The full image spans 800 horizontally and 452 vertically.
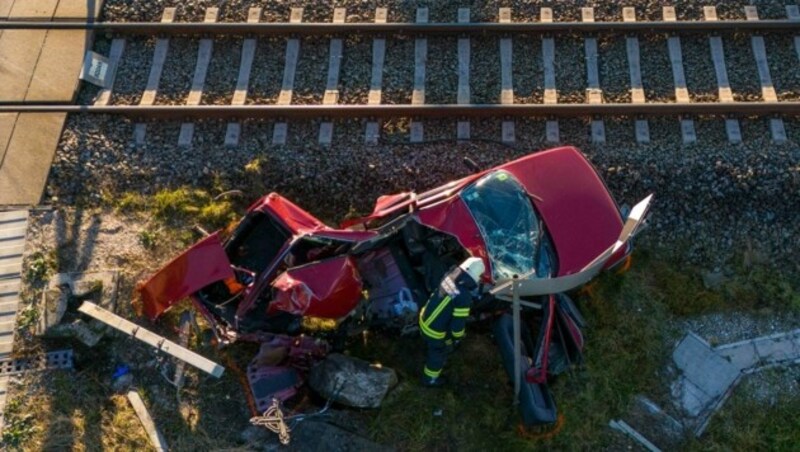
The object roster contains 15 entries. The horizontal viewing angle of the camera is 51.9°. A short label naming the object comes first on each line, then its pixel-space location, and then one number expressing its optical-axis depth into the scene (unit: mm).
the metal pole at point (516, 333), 8009
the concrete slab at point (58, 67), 10648
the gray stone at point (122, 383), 9031
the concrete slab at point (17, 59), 10695
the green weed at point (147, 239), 9812
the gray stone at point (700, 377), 8828
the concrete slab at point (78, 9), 11133
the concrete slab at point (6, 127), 10328
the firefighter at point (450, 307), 7789
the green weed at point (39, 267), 9594
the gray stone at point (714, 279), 9430
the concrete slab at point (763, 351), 9000
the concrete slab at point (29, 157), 10078
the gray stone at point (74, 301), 9164
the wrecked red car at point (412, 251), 8484
